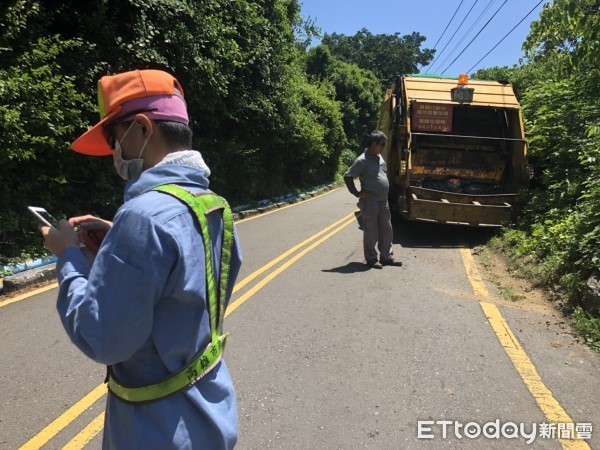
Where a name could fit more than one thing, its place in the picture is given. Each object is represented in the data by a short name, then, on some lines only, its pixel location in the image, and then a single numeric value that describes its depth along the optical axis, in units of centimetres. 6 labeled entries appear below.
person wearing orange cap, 123
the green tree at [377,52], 6975
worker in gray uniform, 772
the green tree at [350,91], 3709
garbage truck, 936
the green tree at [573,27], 429
